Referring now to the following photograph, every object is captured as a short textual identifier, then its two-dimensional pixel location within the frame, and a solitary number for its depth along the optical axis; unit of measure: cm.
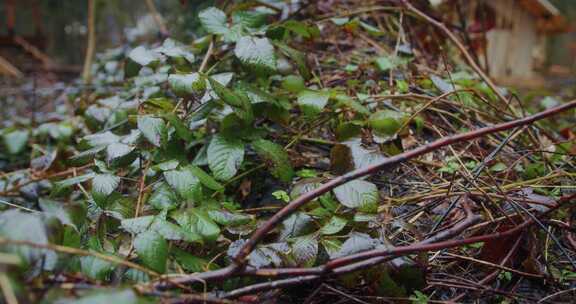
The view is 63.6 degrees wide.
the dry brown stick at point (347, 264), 71
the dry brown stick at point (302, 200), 69
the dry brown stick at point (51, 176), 135
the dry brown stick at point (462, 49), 154
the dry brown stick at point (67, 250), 55
